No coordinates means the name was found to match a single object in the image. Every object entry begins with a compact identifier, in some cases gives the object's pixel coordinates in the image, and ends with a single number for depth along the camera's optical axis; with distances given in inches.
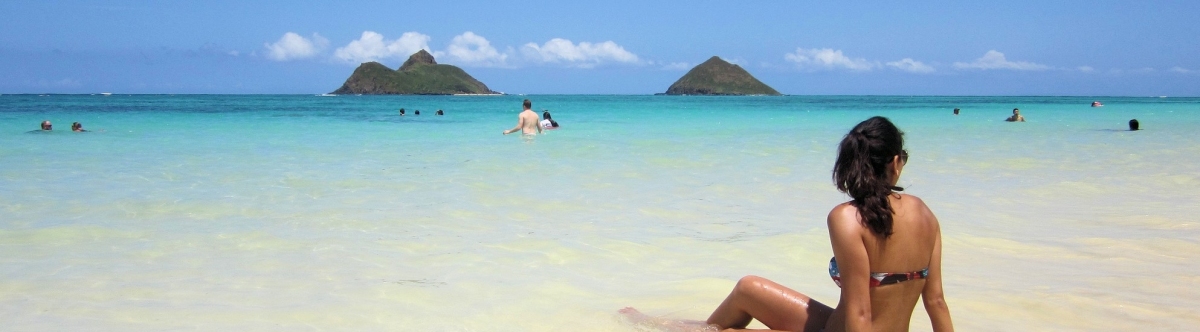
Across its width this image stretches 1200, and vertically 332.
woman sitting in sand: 106.1
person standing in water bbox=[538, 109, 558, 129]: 876.0
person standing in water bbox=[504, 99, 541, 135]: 735.1
